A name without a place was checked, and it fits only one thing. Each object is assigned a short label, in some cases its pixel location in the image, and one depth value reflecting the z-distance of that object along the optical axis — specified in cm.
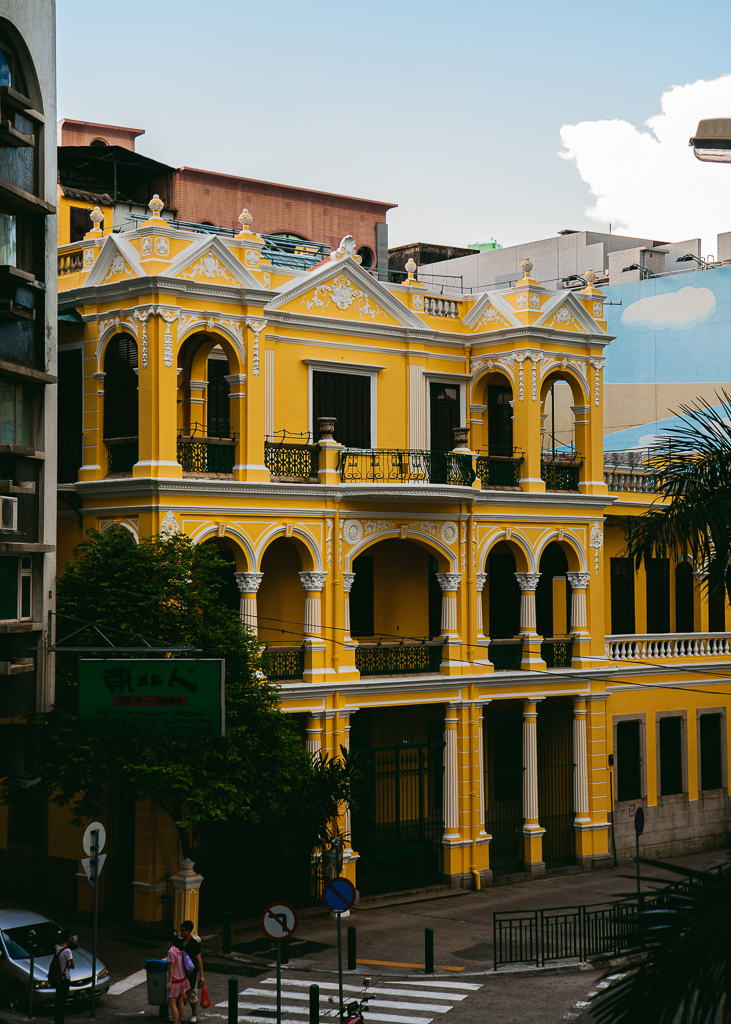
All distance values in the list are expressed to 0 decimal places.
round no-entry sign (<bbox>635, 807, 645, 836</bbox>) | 2645
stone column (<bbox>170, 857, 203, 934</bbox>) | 2495
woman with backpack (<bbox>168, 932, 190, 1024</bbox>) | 2006
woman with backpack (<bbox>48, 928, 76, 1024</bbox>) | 1975
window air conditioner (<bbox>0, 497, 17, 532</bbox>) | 2216
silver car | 2118
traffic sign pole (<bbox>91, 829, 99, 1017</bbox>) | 2091
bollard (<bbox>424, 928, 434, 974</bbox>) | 2350
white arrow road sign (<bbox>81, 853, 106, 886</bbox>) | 2094
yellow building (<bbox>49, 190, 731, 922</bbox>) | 2814
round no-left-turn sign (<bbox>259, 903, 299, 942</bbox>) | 1861
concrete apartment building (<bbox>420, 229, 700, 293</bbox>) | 5153
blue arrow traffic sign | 1917
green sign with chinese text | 2186
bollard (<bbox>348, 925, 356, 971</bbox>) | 2345
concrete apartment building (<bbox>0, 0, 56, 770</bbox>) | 2275
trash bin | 2086
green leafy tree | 2355
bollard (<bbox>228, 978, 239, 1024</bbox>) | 1995
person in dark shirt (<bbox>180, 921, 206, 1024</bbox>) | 2066
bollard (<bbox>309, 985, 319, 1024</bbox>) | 1970
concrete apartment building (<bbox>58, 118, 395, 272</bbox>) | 3762
